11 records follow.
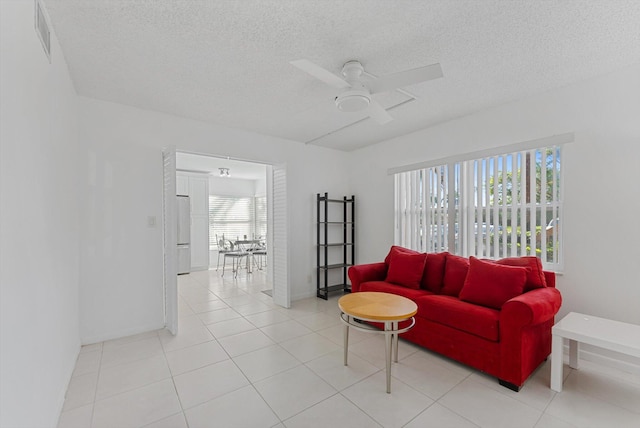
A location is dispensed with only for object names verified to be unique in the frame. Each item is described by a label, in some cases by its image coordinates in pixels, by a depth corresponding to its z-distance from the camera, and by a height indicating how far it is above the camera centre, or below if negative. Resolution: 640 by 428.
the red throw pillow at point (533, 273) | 2.53 -0.56
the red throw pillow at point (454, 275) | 2.99 -0.69
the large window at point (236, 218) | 7.57 -0.12
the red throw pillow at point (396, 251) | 3.62 -0.50
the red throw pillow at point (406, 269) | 3.24 -0.68
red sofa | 2.12 -0.86
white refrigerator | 6.36 -0.43
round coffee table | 2.10 -0.78
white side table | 1.90 -0.89
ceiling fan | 1.79 +0.92
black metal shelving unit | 4.68 -0.52
